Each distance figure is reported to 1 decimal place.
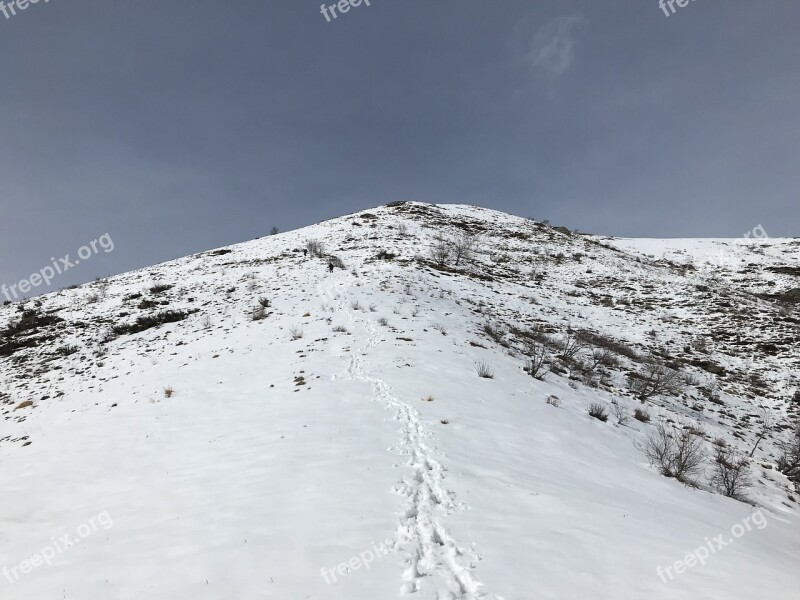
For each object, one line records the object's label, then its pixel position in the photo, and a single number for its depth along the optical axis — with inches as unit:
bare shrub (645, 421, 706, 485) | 326.3
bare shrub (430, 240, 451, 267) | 1310.0
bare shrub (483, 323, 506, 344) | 698.1
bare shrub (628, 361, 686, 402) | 565.6
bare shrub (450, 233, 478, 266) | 1375.9
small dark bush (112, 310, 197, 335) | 765.4
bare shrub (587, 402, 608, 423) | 442.0
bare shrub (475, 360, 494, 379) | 496.7
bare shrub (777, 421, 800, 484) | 398.7
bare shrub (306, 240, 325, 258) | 1359.5
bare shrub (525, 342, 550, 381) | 542.0
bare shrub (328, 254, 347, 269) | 1155.3
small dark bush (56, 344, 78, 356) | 675.4
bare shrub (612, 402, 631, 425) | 449.9
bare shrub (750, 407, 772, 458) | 510.0
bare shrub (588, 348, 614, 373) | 650.1
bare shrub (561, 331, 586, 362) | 658.2
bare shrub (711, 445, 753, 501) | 323.4
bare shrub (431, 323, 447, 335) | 669.0
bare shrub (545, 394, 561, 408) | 451.6
